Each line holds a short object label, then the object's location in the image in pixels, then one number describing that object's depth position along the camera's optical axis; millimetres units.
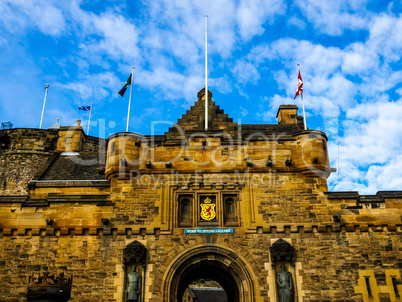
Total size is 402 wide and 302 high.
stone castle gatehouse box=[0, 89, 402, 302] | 16203
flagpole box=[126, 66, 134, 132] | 19741
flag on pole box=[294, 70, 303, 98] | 21125
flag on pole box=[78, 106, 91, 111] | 32891
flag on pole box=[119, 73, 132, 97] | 21594
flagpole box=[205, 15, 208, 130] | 20362
